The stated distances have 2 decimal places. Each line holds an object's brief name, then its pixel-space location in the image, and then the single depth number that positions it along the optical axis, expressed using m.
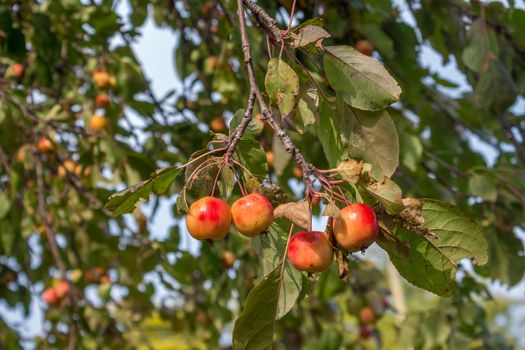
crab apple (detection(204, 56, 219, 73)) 2.49
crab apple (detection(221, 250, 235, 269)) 2.46
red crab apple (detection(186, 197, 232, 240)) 0.91
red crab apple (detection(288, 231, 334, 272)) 0.86
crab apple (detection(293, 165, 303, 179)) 2.23
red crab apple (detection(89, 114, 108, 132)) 2.29
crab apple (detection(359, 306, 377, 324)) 3.06
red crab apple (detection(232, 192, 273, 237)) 0.88
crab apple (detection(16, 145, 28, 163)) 2.25
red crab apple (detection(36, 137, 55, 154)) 2.44
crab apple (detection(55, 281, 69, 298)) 2.92
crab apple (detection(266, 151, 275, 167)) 2.17
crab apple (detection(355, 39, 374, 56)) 2.01
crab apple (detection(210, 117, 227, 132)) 2.38
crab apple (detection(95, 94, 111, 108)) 2.55
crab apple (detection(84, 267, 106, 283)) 3.18
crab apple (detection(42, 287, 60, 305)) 3.06
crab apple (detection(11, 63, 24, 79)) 2.49
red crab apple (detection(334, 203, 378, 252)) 0.84
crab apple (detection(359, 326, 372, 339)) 3.55
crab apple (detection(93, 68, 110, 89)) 2.48
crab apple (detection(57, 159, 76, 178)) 2.61
